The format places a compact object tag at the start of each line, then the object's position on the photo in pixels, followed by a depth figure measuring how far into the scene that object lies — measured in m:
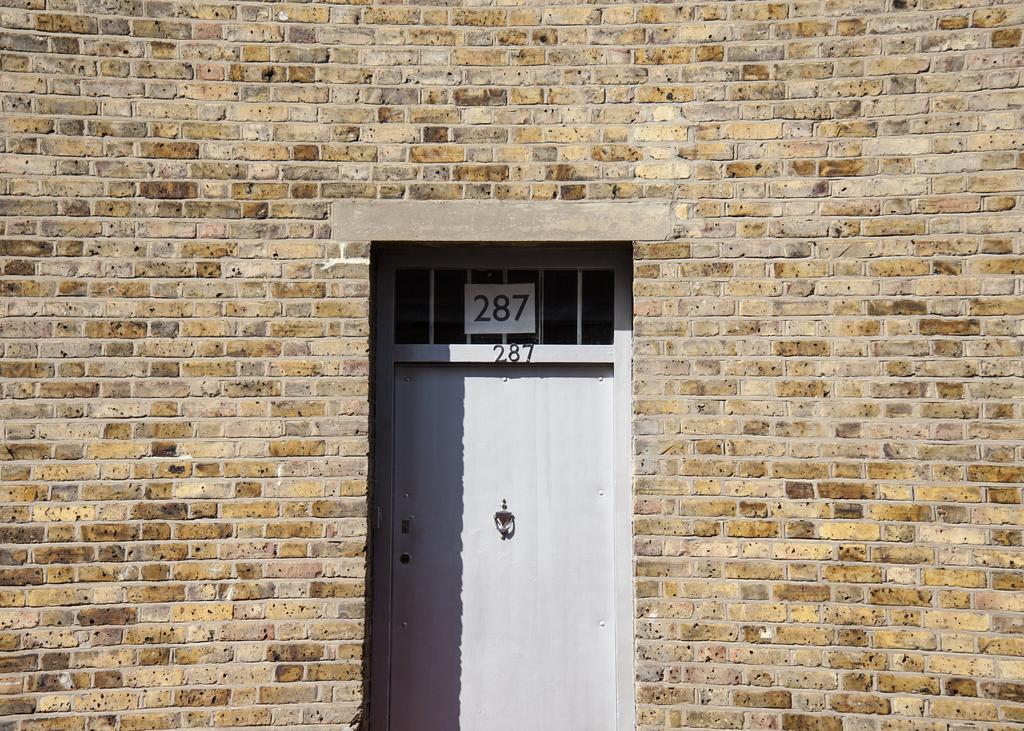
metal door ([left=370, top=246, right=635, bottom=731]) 3.42
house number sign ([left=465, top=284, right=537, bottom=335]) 3.56
